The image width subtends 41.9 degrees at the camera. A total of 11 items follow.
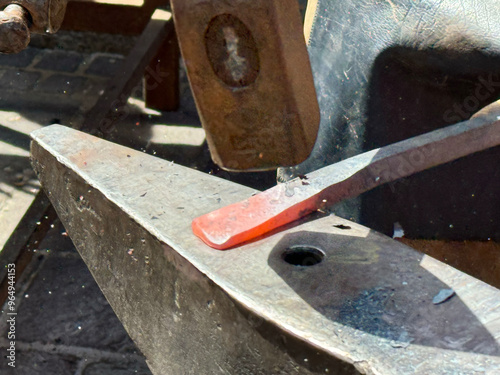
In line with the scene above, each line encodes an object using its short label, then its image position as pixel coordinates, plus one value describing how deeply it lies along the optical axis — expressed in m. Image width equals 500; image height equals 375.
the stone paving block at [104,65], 3.92
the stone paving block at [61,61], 3.96
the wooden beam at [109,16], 3.58
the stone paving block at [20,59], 3.96
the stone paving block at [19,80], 3.71
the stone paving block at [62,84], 3.69
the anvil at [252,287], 1.03
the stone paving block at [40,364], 2.12
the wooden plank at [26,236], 2.21
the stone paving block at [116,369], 2.12
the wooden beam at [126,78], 3.02
